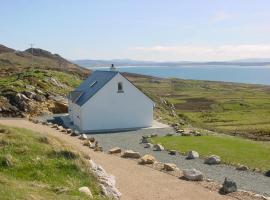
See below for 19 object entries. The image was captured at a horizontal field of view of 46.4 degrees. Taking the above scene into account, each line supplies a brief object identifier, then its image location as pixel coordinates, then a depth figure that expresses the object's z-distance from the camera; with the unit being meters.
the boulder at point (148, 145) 25.31
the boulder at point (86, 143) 24.51
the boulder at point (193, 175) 16.69
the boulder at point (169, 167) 18.28
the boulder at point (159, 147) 24.37
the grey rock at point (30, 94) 39.13
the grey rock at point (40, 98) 39.64
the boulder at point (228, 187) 15.10
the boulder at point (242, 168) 19.37
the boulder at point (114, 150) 22.52
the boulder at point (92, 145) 23.96
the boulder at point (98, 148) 23.29
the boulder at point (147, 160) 19.74
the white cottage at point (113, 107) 32.78
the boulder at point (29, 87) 40.69
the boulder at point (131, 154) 21.37
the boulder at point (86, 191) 12.25
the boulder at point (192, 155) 21.93
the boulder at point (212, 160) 20.70
